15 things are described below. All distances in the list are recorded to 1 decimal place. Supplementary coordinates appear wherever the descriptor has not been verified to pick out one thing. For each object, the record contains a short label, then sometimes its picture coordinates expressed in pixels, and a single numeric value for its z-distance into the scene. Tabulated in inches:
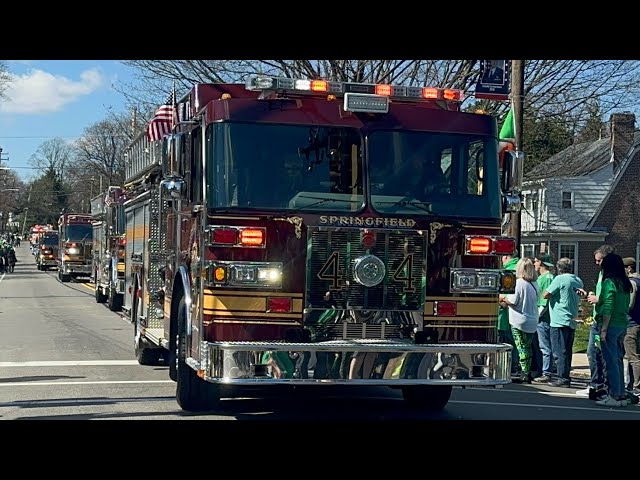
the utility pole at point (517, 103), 615.5
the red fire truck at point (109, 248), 739.4
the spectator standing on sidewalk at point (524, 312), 499.8
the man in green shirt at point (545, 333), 513.3
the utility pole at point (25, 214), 5482.3
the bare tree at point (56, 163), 5191.9
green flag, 621.0
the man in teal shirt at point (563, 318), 491.9
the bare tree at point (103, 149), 2596.0
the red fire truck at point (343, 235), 319.3
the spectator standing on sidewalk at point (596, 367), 446.0
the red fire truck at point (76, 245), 1705.2
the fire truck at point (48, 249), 2343.8
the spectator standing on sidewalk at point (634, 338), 455.5
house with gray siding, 1595.7
